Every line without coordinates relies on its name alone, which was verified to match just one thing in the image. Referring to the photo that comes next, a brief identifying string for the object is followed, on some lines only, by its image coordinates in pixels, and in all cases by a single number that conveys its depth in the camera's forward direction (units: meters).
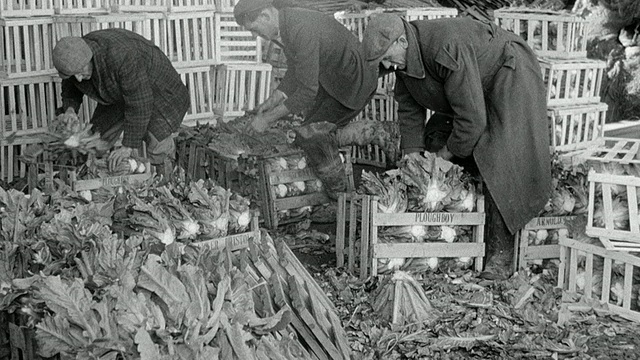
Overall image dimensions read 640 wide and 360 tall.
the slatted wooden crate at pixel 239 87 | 8.04
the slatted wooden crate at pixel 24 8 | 6.88
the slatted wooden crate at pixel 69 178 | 5.62
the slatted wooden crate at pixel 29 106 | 6.93
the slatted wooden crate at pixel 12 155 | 6.95
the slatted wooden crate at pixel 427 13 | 7.34
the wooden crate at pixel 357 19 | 7.88
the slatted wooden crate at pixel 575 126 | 6.26
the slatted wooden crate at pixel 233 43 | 8.05
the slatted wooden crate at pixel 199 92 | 7.85
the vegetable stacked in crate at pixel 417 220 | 5.05
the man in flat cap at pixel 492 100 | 5.13
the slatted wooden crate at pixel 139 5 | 7.51
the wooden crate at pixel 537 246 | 5.29
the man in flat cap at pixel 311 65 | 6.25
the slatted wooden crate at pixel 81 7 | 7.16
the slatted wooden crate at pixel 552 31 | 6.37
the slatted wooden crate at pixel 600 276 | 4.66
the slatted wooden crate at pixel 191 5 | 7.73
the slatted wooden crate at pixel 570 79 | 6.27
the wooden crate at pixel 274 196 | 6.23
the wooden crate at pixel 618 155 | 4.96
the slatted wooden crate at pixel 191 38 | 7.77
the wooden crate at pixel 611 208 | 4.62
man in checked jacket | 6.05
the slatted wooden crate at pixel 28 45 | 6.88
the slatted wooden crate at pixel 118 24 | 7.07
